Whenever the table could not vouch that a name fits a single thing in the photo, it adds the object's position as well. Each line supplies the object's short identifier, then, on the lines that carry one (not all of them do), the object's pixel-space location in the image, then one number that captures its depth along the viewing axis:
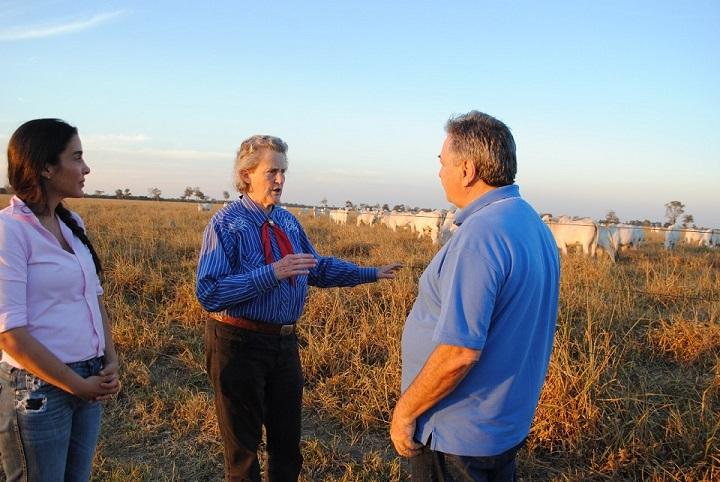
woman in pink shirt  1.83
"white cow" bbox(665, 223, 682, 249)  19.70
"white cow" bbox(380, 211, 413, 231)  24.52
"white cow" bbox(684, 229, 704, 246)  22.82
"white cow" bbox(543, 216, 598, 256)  15.60
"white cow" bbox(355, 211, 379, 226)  28.14
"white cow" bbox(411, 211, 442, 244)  19.29
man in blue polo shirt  1.61
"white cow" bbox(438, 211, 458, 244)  17.12
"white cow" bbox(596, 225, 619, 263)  15.80
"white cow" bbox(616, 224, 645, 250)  17.81
